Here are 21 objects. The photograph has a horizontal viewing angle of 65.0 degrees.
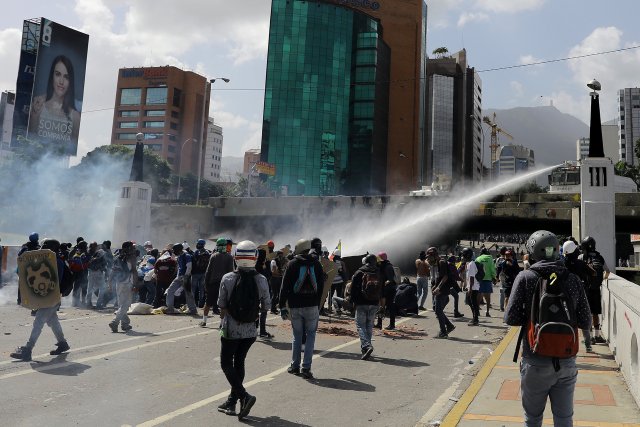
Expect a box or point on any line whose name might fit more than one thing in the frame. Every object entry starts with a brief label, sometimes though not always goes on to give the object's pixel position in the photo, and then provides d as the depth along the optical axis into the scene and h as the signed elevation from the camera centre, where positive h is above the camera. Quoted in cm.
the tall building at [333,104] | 8819 +2964
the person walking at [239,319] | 518 -61
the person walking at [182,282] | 1230 -60
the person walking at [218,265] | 985 -11
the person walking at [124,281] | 980 -52
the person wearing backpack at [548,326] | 351 -36
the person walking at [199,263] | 1259 -12
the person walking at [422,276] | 1413 -21
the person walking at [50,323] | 725 -107
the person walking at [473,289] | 1228 -44
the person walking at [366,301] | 820 -57
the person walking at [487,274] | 1338 -6
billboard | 6250 +2091
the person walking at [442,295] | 1038 -52
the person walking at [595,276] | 841 +3
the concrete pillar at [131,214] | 3081 +255
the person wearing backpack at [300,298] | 700 -49
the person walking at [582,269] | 775 +13
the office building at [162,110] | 11681 +3439
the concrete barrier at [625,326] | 563 -65
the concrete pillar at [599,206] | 1459 +211
